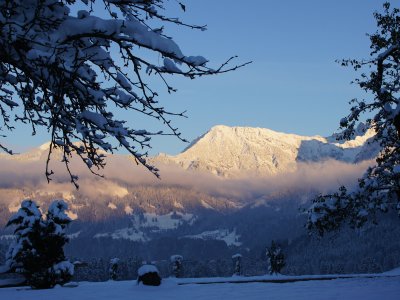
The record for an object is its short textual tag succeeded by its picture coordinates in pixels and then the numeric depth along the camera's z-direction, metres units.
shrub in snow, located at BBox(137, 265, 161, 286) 16.05
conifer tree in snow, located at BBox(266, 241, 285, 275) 39.78
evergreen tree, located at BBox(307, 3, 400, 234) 15.19
